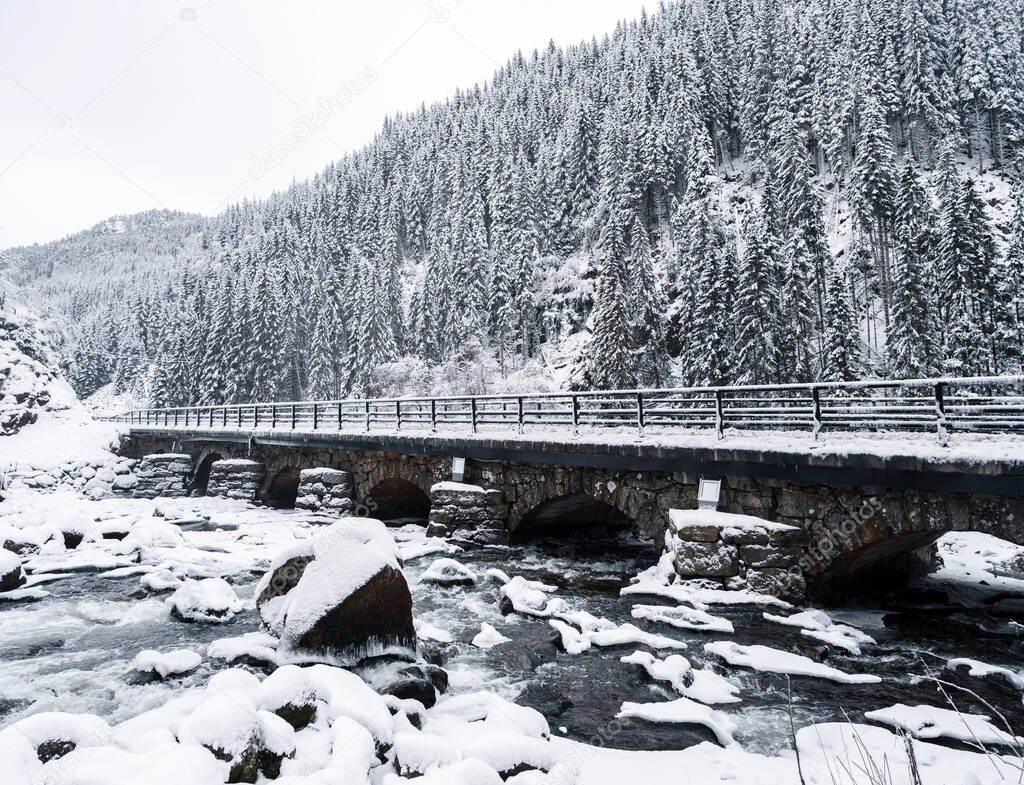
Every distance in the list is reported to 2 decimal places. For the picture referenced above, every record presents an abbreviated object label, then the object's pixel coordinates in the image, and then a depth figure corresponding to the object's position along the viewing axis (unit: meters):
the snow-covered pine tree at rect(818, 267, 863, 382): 35.03
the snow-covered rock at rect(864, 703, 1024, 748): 5.92
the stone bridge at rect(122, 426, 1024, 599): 8.35
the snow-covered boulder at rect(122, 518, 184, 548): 15.37
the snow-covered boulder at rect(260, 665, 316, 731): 5.54
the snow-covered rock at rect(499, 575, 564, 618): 10.12
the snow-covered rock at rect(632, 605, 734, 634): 8.98
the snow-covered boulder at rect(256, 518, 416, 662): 7.24
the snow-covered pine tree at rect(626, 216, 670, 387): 40.09
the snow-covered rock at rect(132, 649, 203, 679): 7.66
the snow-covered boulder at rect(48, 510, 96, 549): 15.53
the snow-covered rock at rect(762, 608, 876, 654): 8.51
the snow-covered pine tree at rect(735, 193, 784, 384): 31.59
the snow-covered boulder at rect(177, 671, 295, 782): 4.82
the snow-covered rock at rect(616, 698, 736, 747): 6.24
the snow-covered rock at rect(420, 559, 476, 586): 12.09
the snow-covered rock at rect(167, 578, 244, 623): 10.02
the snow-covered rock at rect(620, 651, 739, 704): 7.01
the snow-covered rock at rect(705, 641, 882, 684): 7.50
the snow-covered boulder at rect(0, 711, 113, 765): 4.71
